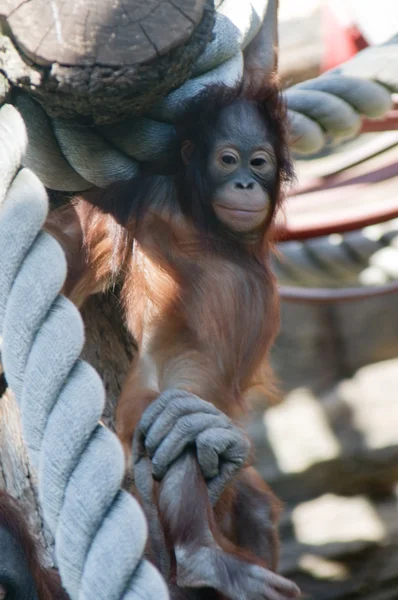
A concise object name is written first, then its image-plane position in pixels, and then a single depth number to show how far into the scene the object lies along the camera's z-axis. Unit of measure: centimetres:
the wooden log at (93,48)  496
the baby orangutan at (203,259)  517
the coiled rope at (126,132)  508
